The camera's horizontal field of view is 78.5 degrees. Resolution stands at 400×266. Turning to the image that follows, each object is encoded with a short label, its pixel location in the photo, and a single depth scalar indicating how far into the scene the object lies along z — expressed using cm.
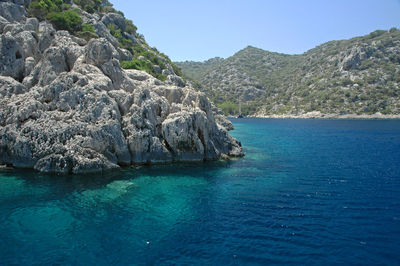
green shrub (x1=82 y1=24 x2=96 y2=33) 6109
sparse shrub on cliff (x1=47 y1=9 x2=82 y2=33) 5450
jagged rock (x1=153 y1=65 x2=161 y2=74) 7694
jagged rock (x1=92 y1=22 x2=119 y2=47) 6375
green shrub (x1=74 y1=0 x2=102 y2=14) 8656
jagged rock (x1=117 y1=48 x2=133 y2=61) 6089
